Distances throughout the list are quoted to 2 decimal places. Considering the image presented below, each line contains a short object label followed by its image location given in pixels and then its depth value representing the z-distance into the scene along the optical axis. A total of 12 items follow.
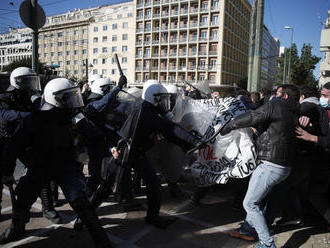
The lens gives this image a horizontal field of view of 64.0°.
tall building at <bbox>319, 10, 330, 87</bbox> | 19.61
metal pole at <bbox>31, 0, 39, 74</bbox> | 4.96
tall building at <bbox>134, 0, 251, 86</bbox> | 48.44
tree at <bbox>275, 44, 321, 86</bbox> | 32.72
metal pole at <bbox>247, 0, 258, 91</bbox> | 7.36
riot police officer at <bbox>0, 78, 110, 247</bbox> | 2.62
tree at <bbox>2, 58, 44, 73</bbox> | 42.91
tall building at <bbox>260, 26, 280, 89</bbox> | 86.60
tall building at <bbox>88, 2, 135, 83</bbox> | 56.25
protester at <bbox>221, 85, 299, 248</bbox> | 2.64
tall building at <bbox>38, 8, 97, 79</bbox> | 63.25
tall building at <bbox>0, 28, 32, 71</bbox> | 78.57
